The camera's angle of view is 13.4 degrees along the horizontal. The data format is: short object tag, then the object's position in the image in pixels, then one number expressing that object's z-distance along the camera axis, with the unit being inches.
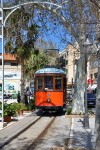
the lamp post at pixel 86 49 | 676.3
